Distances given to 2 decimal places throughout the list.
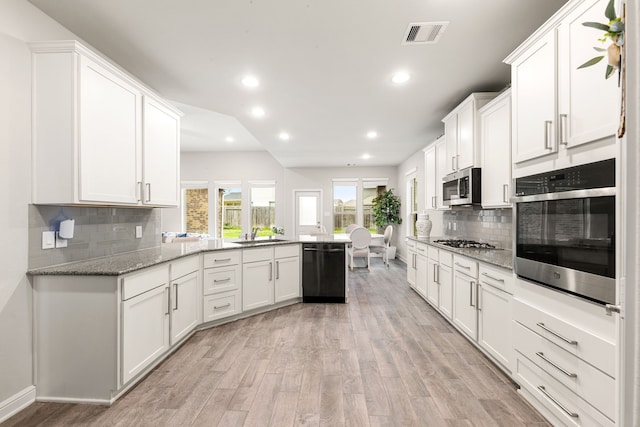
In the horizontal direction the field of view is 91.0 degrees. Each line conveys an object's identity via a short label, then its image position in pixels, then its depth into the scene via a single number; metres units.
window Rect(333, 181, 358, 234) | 9.12
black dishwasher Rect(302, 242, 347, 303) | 4.26
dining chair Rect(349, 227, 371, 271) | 6.66
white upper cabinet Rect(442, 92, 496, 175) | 3.29
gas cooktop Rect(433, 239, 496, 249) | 3.46
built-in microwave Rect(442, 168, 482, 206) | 3.29
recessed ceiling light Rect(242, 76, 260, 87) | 3.18
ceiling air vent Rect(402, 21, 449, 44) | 2.29
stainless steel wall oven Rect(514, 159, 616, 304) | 1.44
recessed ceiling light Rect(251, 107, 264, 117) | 4.11
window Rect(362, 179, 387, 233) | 9.12
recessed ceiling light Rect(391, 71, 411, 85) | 3.07
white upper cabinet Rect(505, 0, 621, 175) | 1.50
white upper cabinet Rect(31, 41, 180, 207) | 2.03
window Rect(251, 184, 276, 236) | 8.83
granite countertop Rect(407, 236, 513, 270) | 2.41
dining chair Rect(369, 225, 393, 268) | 7.30
